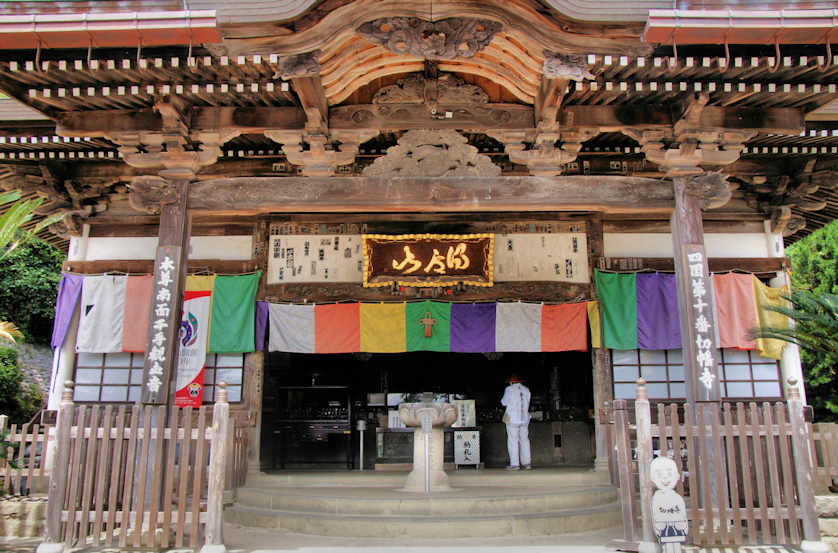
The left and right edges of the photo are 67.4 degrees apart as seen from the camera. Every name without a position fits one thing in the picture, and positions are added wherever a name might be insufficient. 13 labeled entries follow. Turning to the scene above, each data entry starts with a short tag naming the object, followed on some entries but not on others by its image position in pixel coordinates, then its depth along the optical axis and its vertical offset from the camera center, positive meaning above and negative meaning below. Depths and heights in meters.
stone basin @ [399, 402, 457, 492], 8.38 -0.30
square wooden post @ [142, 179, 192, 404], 7.12 +1.41
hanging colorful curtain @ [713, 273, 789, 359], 10.01 +1.72
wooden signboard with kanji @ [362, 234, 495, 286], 10.20 +2.51
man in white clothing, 11.11 -0.09
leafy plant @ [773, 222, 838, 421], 17.30 +3.90
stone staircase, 6.98 -1.10
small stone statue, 4.82 -0.71
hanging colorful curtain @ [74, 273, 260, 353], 10.12 +1.67
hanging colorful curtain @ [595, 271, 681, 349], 10.05 +1.69
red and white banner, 10.14 +1.07
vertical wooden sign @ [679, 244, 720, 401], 7.17 +1.02
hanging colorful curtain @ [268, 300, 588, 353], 10.28 +1.44
